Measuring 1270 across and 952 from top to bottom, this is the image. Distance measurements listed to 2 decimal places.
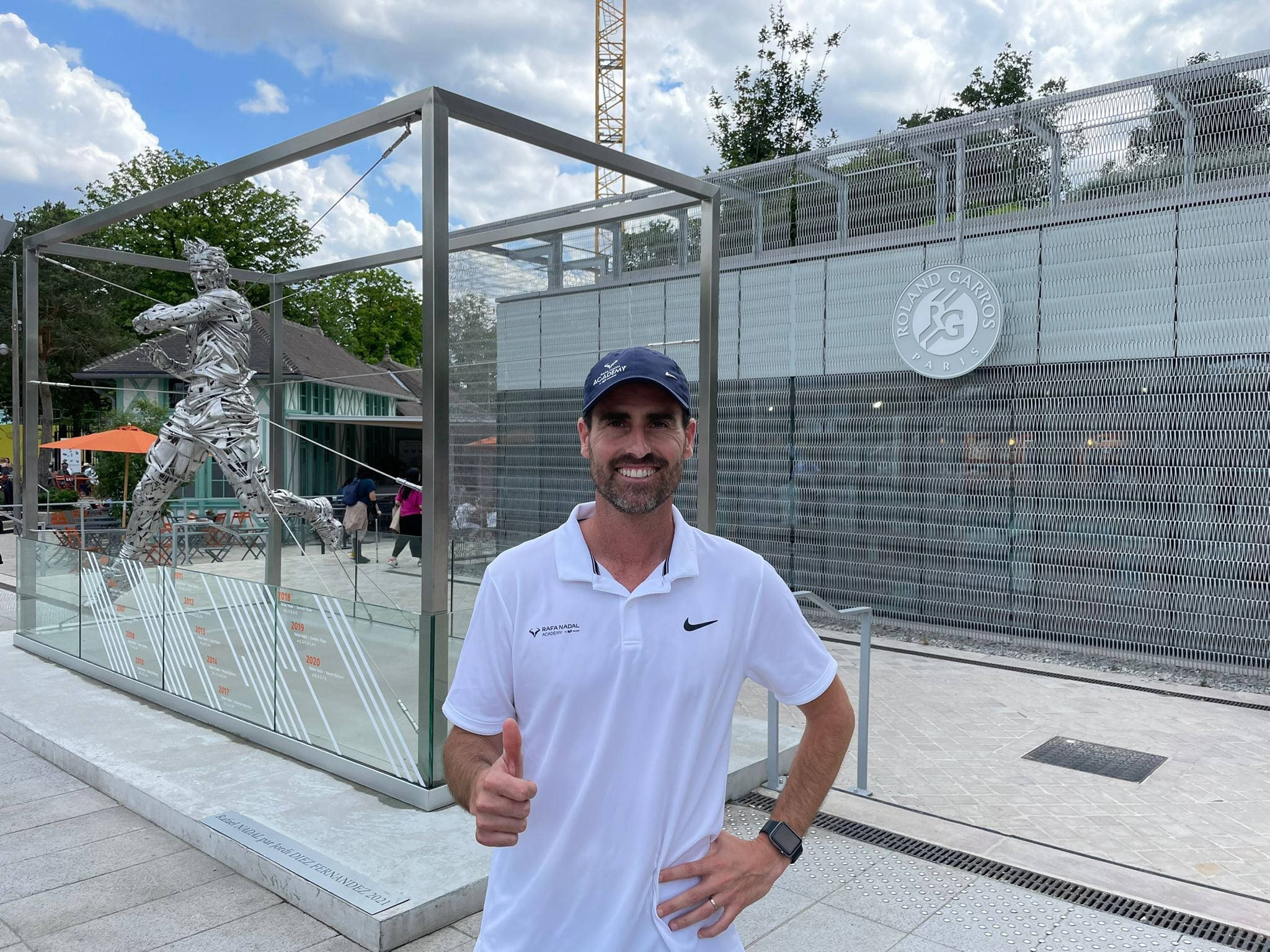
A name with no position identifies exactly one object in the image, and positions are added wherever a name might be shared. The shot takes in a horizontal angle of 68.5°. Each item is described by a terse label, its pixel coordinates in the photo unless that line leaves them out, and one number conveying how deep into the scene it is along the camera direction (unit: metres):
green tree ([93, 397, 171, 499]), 21.03
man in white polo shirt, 1.70
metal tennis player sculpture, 6.96
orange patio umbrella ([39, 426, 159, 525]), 14.20
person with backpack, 13.80
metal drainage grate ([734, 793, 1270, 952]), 3.80
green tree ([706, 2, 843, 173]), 31.45
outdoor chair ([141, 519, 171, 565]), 7.39
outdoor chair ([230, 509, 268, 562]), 9.61
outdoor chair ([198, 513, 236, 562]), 10.95
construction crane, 58.97
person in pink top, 13.07
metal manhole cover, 5.93
